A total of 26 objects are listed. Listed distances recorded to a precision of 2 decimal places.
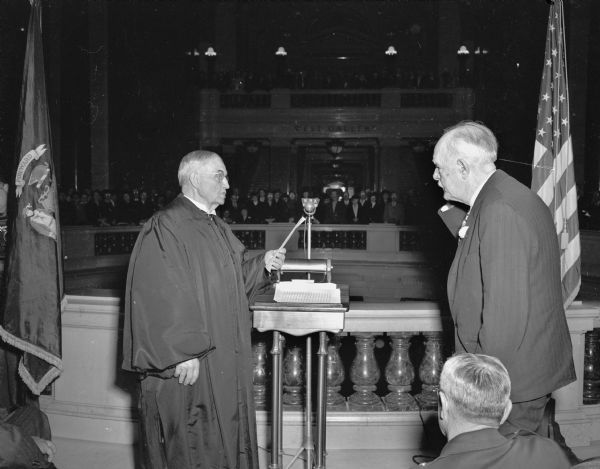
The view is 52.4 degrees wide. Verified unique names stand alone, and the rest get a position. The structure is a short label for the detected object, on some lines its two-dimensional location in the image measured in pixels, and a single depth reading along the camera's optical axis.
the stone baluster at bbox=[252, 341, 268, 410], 4.48
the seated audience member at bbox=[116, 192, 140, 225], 16.53
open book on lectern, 3.26
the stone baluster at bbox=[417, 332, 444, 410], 4.36
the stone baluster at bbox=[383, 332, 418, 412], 4.37
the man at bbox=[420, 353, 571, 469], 1.77
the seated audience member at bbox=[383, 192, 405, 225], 18.77
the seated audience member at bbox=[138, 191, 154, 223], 17.31
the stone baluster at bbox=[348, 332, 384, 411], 4.36
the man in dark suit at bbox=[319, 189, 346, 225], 18.36
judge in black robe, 3.11
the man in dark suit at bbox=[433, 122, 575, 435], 2.40
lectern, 3.24
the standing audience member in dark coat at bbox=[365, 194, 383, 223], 18.36
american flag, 4.79
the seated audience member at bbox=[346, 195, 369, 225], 18.31
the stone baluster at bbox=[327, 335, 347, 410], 4.40
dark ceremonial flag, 3.87
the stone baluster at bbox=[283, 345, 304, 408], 4.44
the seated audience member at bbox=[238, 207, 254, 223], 18.20
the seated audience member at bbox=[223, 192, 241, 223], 18.33
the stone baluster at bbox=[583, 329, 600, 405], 4.57
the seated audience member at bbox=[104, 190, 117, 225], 15.72
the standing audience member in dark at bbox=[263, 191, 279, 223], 18.94
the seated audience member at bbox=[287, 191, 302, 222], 19.25
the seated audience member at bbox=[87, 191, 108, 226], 15.02
